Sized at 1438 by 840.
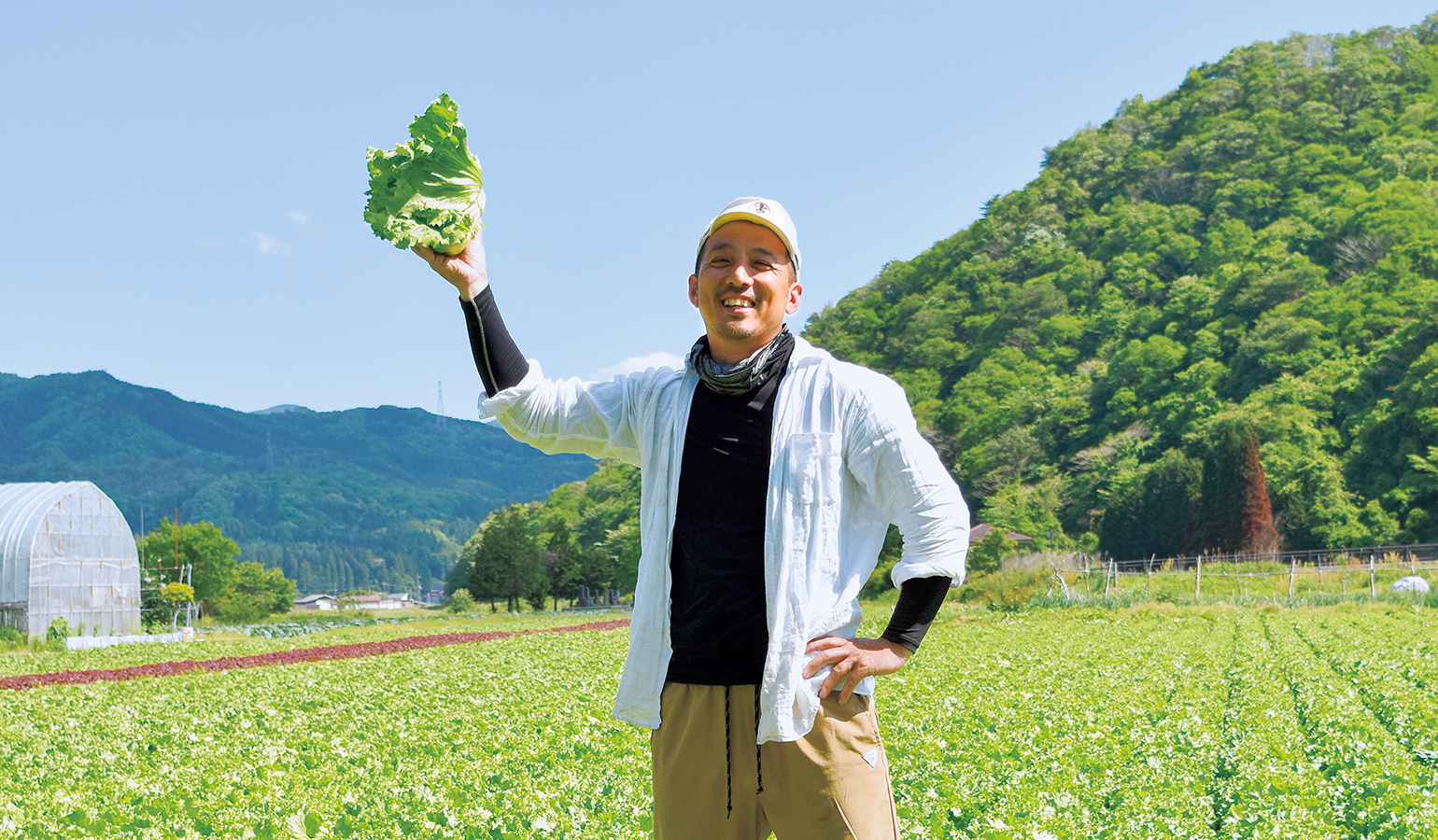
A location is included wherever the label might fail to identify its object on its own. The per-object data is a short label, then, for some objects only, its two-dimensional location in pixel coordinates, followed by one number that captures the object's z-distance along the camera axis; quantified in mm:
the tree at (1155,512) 63344
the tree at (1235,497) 56906
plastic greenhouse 32094
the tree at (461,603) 110488
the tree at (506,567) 75812
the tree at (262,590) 107662
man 2564
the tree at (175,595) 44869
